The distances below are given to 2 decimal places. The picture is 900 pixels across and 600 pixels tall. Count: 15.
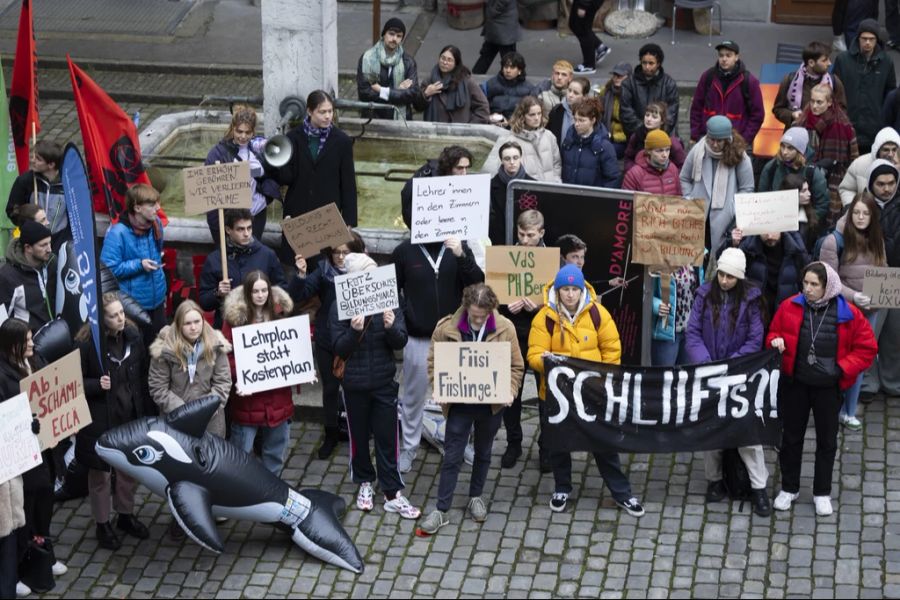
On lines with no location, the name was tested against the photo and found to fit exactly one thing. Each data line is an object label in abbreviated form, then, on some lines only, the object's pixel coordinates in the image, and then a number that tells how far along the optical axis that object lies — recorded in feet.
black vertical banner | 40.75
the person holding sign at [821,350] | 35.96
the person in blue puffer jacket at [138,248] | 39.58
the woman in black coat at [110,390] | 35.12
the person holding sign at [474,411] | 35.60
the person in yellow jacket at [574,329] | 36.17
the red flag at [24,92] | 43.19
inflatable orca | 34.06
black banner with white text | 36.52
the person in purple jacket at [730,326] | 36.83
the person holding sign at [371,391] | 36.42
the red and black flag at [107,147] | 43.04
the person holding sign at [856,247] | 39.27
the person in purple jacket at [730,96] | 48.65
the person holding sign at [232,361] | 36.58
